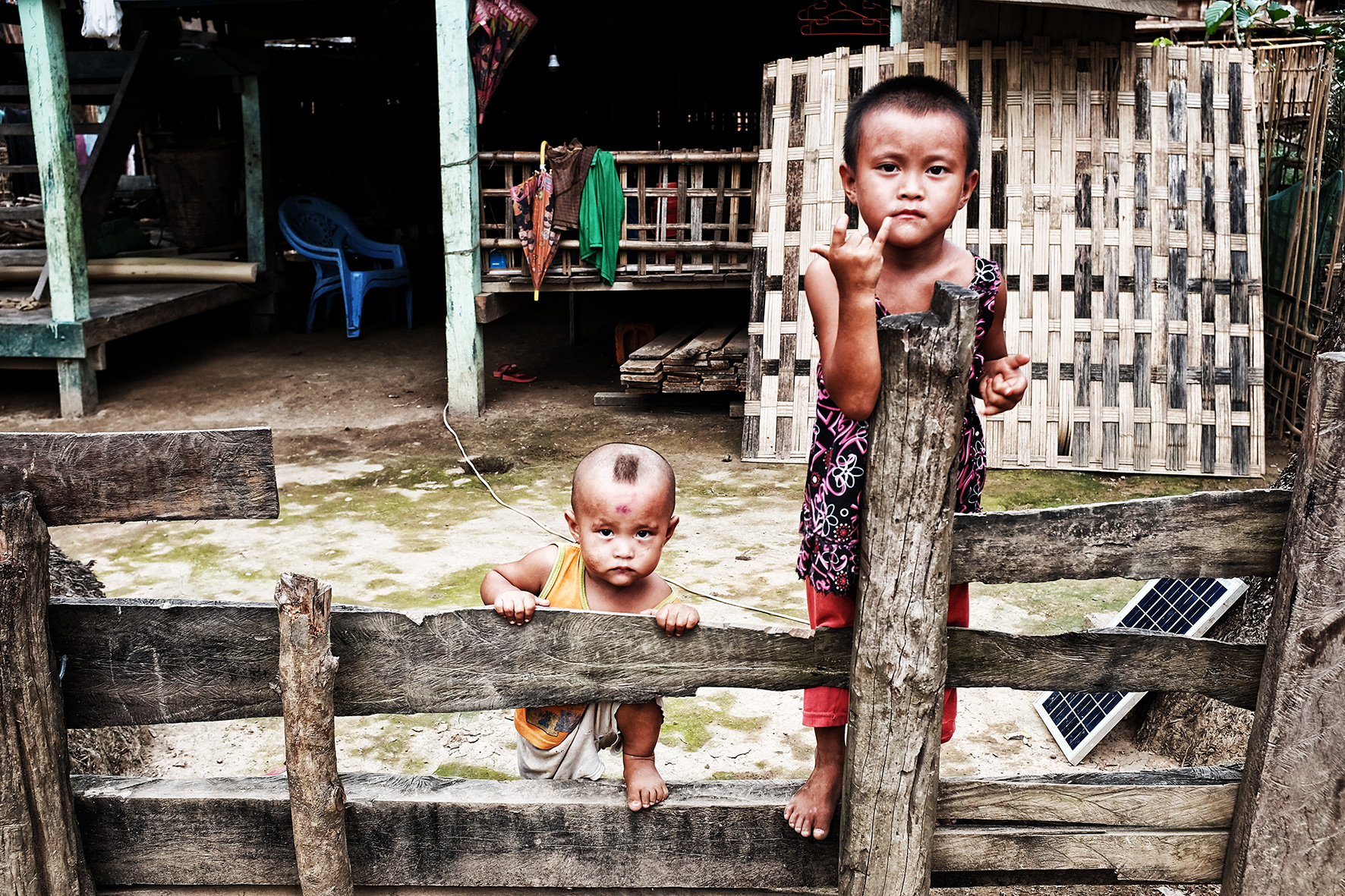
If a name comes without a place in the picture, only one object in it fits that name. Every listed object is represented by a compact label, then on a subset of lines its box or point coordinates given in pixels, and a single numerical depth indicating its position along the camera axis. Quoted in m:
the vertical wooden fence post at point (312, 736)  1.96
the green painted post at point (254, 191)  9.91
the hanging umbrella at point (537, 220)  7.14
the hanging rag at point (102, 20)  7.11
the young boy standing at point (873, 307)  1.94
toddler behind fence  2.28
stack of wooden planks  7.13
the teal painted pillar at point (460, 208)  6.95
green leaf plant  6.45
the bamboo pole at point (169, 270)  9.16
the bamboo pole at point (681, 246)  7.26
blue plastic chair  9.86
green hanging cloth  7.11
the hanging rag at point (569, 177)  7.10
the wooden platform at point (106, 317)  7.38
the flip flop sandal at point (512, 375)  8.48
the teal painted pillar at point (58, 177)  7.10
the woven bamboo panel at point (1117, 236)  6.12
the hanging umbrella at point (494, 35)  6.93
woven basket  9.95
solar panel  3.34
